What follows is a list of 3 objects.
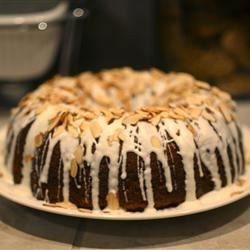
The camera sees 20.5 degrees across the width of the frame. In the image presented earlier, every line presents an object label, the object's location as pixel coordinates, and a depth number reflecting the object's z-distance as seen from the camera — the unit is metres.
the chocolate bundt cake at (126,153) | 0.66
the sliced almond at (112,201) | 0.66
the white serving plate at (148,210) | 0.64
